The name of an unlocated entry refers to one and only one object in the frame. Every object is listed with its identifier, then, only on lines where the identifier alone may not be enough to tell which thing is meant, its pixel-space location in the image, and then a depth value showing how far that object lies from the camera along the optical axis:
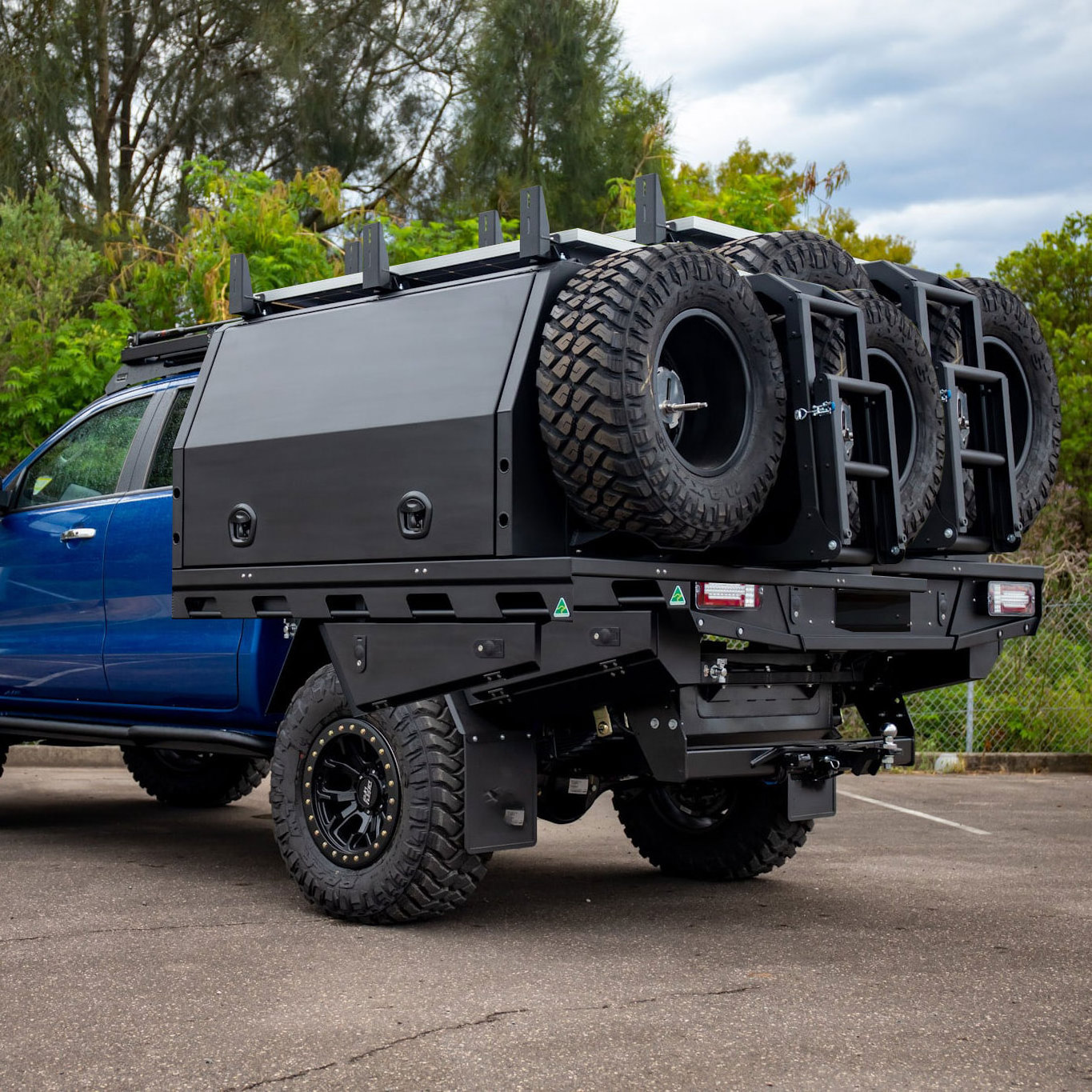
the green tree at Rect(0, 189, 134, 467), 13.62
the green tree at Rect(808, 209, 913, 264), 30.84
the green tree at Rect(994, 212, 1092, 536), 24.06
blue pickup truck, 6.45
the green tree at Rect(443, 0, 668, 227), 20.19
